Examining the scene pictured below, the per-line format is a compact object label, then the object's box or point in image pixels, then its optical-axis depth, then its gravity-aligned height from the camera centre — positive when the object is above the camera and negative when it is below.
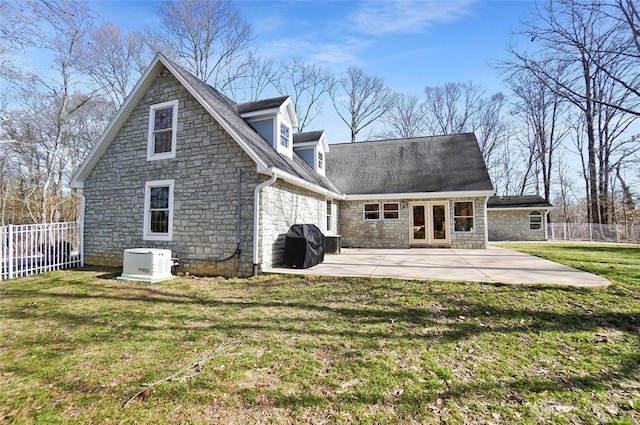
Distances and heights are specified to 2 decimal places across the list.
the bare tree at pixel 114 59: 17.64 +11.12
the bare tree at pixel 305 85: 25.47 +12.95
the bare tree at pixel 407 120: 31.28 +11.43
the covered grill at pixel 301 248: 8.40 -0.66
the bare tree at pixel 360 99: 29.20 +13.04
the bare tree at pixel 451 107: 30.70 +12.77
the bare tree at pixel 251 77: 22.38 +12.08
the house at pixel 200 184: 8.04 +1.39
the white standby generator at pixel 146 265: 7.61 -1.05
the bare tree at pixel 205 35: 19.56 +13.62
